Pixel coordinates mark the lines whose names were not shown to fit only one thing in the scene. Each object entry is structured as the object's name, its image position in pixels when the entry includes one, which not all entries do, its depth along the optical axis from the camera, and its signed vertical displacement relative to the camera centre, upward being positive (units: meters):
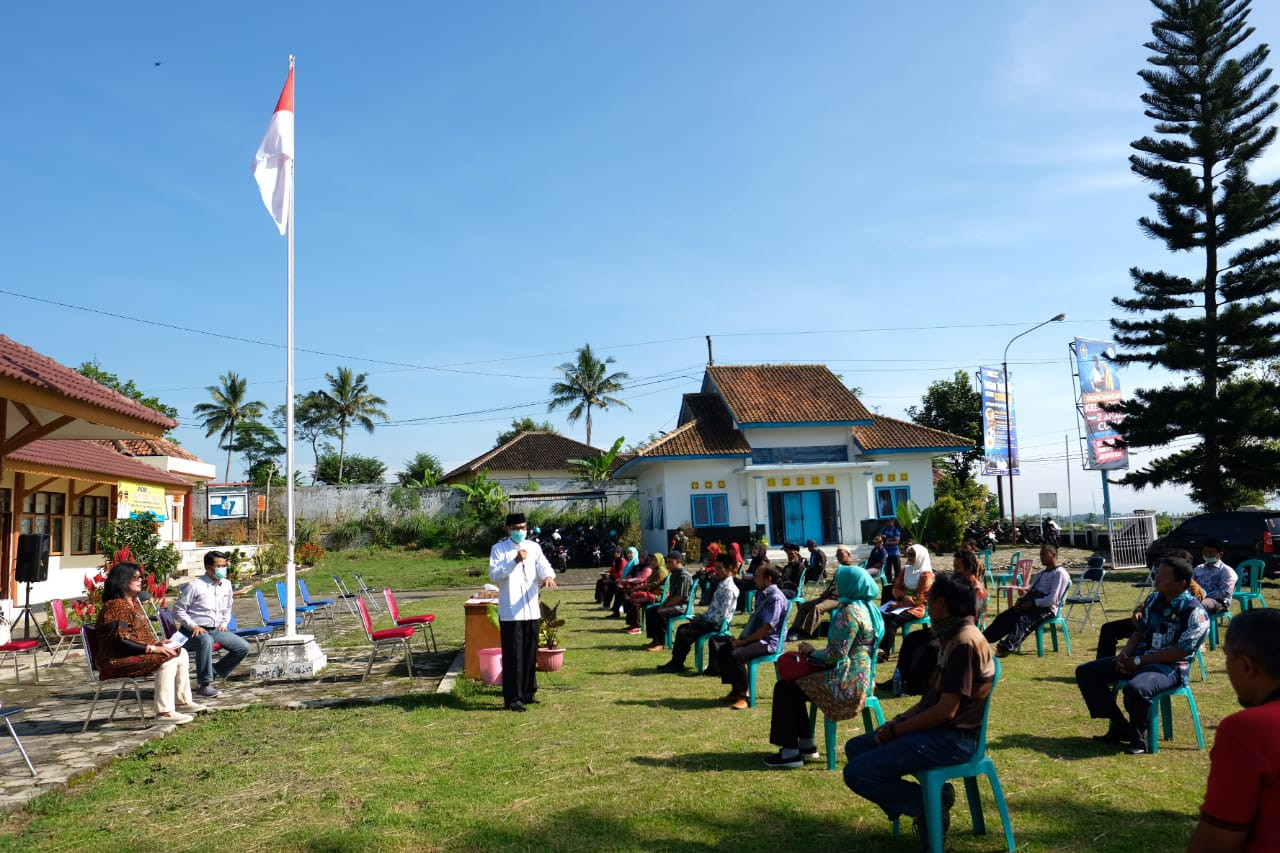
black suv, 15.61 -0.75
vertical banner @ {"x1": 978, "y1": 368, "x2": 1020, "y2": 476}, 26.23 +2.42
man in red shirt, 2.17 -0.72
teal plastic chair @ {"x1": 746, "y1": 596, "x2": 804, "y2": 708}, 6.96 -1.21
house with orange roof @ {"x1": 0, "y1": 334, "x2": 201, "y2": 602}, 9.51 +1.20
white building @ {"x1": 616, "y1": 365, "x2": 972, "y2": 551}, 26.48 +1.12
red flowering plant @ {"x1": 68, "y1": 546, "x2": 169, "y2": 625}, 11.88 -0.98
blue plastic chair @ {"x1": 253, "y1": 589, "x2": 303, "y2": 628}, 10.65 -1.16
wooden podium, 8.62 -1.13
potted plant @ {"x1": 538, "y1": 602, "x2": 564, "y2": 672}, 8.98 -1.36
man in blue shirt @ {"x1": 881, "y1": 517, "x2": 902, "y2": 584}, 13.23 -0.85
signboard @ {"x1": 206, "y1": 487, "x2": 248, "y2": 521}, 30.02 +0.66
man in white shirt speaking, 7.23 -0.75
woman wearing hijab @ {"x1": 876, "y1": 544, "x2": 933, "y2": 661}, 9.23 -1.06
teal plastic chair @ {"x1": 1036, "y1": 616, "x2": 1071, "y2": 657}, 9.29 -1.39
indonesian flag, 9.65 +3.89
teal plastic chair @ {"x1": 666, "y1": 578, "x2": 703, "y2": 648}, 10.42 -1.25
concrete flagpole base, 8.88 -1.40
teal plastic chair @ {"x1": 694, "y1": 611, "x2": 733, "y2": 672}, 8.66 -1.33
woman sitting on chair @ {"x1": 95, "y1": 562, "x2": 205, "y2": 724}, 6.78 -0.90
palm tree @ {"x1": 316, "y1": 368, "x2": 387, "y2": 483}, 51.59 +6.98
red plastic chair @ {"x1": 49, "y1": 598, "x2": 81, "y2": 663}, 9.94 -1.11
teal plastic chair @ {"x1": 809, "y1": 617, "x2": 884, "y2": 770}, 5.05 -1.25
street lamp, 26.25 +1.84
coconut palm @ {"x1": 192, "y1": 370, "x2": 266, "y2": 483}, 54.00 +7.06
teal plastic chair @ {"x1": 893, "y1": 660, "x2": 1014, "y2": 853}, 3.74 -1.26
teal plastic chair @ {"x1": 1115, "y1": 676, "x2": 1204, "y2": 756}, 5.37 -1.39
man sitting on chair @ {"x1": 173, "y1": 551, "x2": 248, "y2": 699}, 8.05 -0.89
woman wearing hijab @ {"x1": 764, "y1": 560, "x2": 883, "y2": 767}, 4.84 -0.95
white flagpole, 9.04 +0.47
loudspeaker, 12.17 -0.37
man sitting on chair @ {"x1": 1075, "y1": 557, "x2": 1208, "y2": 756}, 5.36 -1.02
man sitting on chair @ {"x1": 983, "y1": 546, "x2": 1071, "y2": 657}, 9.24 -1.13
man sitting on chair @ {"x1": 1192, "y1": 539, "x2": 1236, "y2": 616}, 8.80 -0.83
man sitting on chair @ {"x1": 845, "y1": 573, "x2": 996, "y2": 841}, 3.80 -0.97
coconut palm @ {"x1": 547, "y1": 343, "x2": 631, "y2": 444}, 53.44 +7.71
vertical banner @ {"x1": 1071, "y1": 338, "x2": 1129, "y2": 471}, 23.84 +2.45
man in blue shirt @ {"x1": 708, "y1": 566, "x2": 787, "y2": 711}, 6.94 -0.99
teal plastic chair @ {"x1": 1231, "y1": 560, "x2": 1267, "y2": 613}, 10.90 -1.20
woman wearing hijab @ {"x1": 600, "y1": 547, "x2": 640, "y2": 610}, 14.93 -1.11
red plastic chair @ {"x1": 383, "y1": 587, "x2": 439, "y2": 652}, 9.69 -1.11
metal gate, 21.53 -0.99
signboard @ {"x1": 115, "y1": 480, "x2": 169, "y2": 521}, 22.67 +0.68
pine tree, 21.50 +5.72
